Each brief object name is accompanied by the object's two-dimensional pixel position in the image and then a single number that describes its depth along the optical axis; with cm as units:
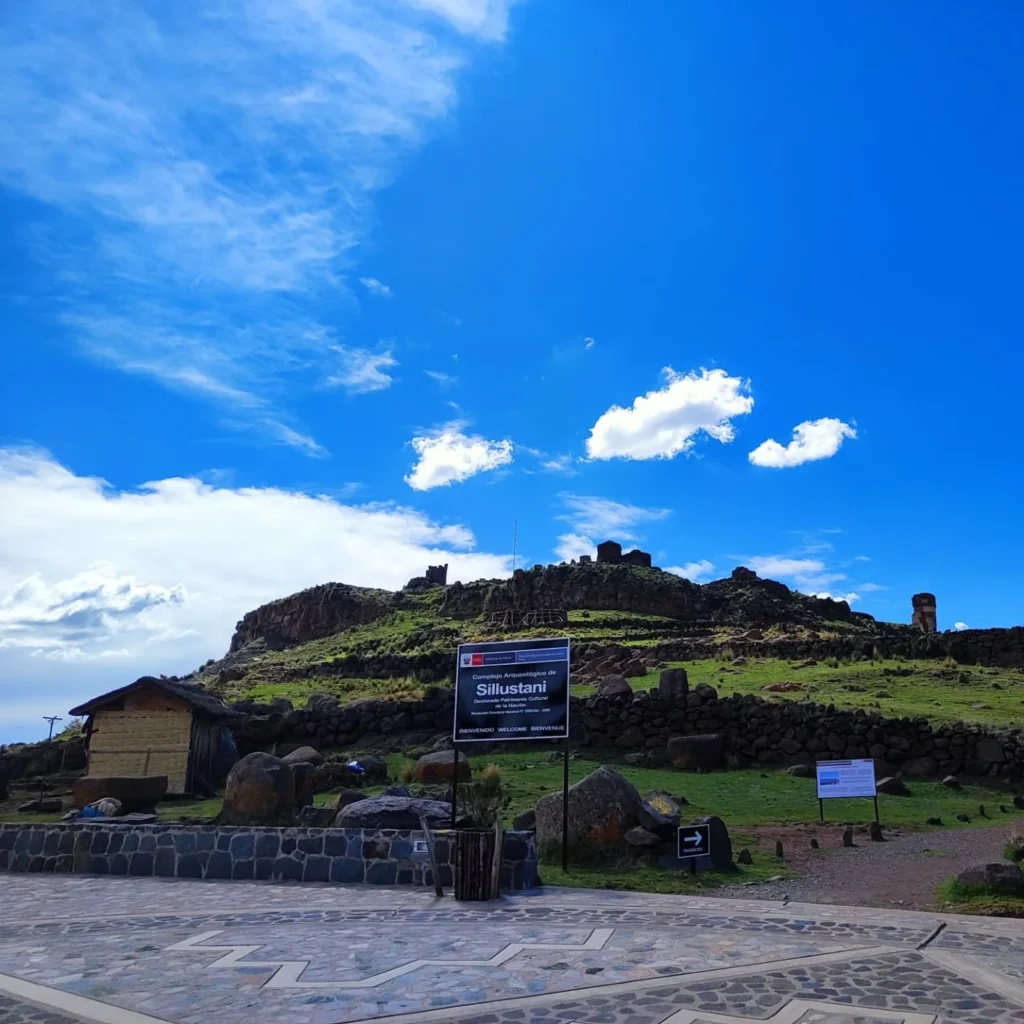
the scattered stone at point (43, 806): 2349
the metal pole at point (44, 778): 2523
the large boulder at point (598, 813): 1469
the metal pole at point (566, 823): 1422
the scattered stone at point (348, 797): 1664
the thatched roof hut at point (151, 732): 2477
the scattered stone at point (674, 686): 2706
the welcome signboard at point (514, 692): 1407
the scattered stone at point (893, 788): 2150
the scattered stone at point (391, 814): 1450
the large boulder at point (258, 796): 1753
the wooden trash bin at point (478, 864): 1212
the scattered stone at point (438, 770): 2178
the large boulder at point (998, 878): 1145
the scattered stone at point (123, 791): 2134
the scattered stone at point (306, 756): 2442
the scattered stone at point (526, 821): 1570
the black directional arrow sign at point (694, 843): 1377
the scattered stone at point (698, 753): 2452
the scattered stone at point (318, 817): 1583
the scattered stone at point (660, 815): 1463
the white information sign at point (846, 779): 1780
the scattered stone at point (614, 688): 2784
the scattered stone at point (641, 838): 1448
